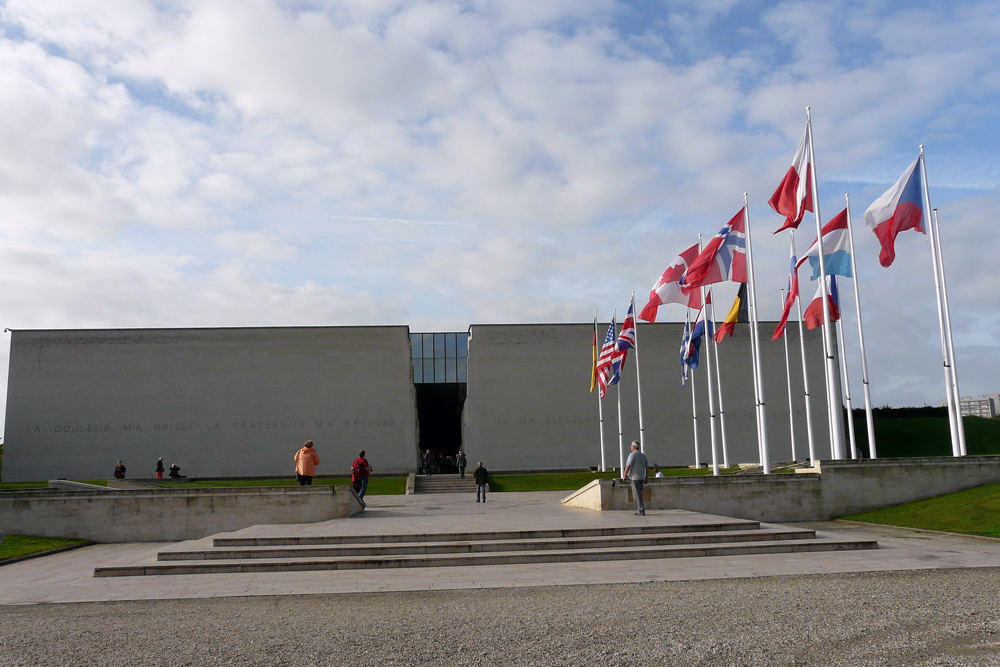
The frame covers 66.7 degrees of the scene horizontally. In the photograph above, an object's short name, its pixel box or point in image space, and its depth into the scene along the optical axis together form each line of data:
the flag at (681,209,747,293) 19.94
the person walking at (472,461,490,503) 21.56
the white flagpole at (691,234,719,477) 26.02
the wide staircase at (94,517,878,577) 11.10
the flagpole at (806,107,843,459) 17.83
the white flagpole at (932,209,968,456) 18.44
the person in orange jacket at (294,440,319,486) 17.42
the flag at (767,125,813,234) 18.02
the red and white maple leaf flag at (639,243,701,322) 21.27
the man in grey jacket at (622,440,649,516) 14.87
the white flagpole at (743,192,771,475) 18.78
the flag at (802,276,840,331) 20.80
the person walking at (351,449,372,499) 18.77
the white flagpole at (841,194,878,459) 19.50
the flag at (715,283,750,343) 23.03
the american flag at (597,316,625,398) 26.84
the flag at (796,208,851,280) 19.52
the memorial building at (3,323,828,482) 38.28
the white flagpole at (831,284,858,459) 22.67
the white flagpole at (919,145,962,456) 18.32
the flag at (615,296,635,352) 26.41
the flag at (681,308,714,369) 26.25
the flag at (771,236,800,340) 21.62
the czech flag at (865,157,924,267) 17.48
